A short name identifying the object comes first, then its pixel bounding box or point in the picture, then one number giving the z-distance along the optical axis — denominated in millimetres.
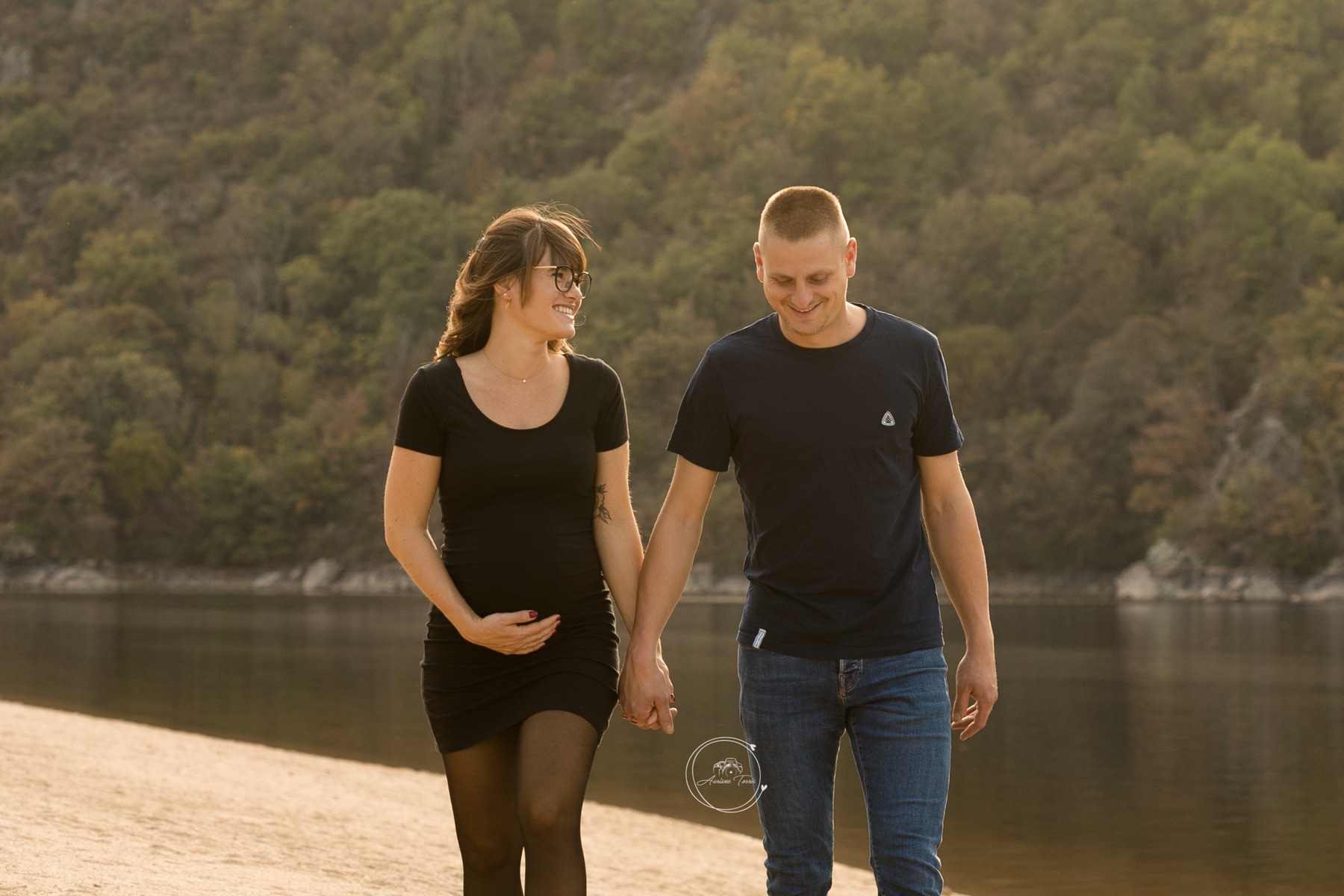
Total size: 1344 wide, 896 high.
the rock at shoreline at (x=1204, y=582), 66938
